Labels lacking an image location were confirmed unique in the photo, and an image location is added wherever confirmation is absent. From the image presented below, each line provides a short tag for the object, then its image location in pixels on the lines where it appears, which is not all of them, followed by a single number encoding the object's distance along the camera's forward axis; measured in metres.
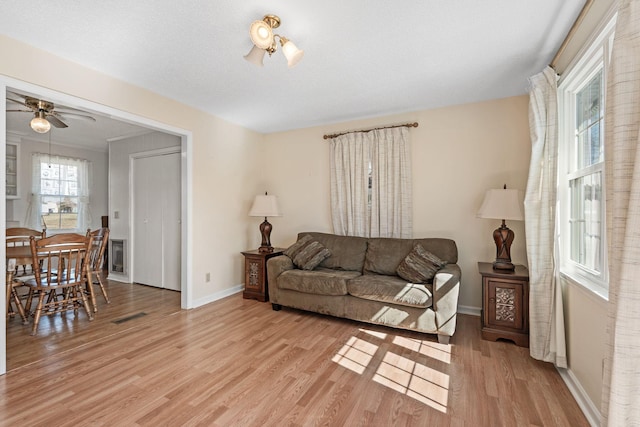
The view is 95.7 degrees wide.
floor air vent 3.14
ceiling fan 3.19
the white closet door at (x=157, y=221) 4.33
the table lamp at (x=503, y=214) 2.78
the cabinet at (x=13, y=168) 4.83
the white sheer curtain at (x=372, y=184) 3.75
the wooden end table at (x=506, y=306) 2.60
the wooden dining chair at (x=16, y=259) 2.67
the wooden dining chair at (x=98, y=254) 3.65
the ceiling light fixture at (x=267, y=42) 1.89
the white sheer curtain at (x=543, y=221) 2.25
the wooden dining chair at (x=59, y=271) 2.80
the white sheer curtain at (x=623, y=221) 0.97
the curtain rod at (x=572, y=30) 1.77
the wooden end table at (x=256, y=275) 3.87
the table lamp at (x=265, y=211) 4.09
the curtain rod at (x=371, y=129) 3.71
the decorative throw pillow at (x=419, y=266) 2.93
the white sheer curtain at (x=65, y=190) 5.08
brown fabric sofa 2.69
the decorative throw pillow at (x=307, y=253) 3.56
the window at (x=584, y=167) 1.81
